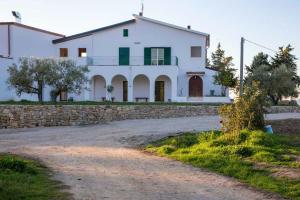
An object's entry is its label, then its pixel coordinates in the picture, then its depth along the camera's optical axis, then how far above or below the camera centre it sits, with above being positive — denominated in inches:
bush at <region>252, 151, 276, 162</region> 420.4 -54.6
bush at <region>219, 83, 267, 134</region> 581.9 -18.7
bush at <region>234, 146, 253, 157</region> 450.6 -52.6
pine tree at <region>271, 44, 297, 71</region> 2139.1 +193.8
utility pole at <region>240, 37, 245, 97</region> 805.7 +75.5
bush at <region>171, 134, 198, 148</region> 557.3 -53.8
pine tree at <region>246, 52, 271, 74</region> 2069.1 +179.2
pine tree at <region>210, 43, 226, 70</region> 2680.6 +258.3
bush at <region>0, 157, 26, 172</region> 368.5 -55.2
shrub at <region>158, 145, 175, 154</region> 522.7 -59.4
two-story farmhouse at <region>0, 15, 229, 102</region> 1507.1 +150.4
